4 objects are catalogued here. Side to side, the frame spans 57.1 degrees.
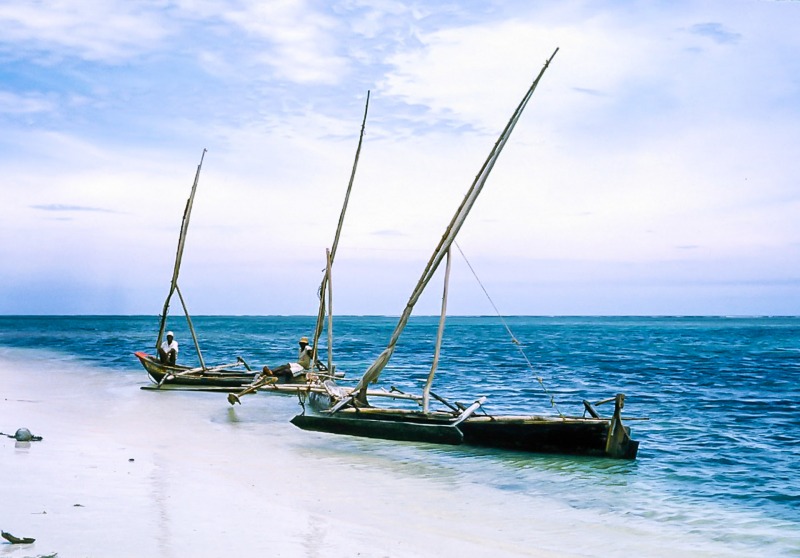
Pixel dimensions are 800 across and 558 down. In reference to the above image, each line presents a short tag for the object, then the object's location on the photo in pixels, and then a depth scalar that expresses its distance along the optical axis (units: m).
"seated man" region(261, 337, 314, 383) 22.95
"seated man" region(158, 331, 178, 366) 26.91
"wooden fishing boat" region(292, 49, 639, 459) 15.09
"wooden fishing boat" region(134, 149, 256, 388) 25.16
